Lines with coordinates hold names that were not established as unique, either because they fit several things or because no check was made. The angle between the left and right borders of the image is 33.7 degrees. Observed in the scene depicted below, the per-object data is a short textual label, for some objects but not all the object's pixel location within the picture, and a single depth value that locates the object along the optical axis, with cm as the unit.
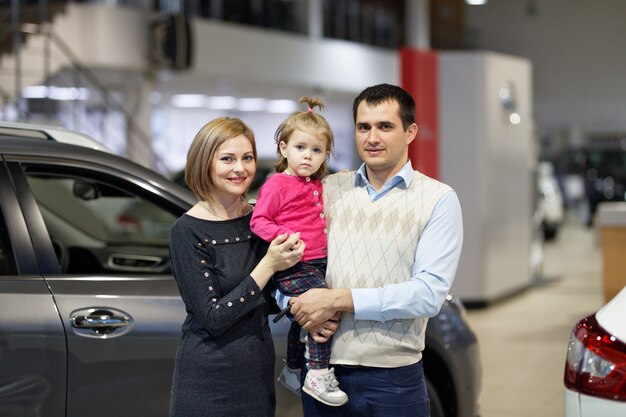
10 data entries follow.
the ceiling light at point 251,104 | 2314
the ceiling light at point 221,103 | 2256
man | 279
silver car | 340
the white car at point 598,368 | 263
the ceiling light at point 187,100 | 2186
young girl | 284
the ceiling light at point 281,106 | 2384
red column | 1002
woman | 281
